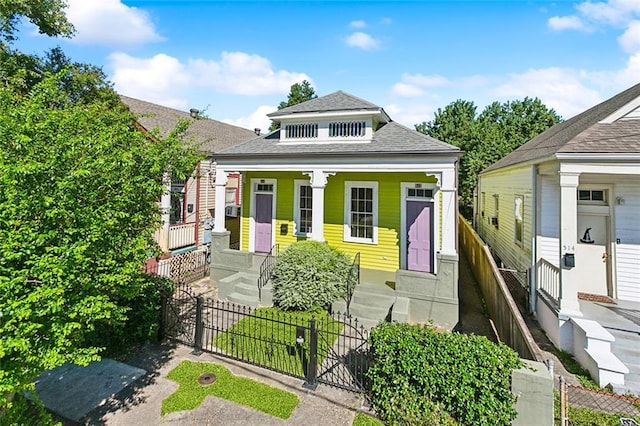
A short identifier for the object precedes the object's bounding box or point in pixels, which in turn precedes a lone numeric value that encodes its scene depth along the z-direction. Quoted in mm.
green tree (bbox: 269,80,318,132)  34159
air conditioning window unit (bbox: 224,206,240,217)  16688
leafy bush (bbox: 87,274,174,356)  6352
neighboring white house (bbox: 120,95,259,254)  13406
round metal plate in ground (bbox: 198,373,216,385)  5383
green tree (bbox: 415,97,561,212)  27719
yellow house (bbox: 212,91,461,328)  8375
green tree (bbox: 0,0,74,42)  11070
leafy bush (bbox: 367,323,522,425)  4039
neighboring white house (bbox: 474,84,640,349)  6652
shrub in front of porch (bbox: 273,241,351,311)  8500
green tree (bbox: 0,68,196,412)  2805
